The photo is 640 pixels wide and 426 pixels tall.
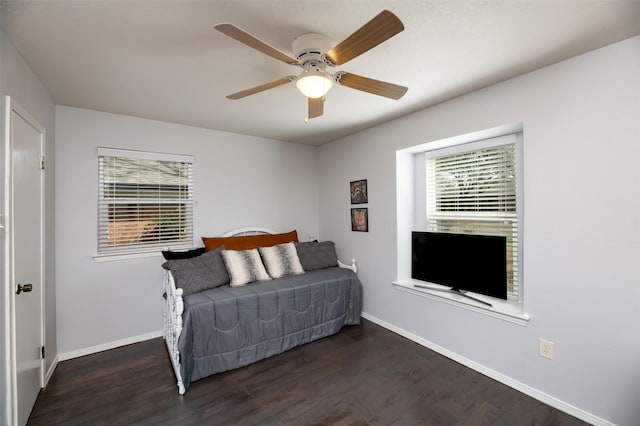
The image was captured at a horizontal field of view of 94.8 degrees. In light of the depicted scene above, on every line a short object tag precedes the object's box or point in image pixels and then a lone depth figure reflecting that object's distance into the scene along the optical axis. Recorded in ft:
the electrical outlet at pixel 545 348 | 7.16
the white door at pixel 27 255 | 6.04
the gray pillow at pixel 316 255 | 12.34
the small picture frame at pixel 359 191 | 12.57
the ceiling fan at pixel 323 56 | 4.30
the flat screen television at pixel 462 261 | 8.36
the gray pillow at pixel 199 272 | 9.09
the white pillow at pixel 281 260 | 11.32
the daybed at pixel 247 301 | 8.32
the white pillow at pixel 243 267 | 10.20
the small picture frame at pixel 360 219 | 12.54
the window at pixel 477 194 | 8.72
